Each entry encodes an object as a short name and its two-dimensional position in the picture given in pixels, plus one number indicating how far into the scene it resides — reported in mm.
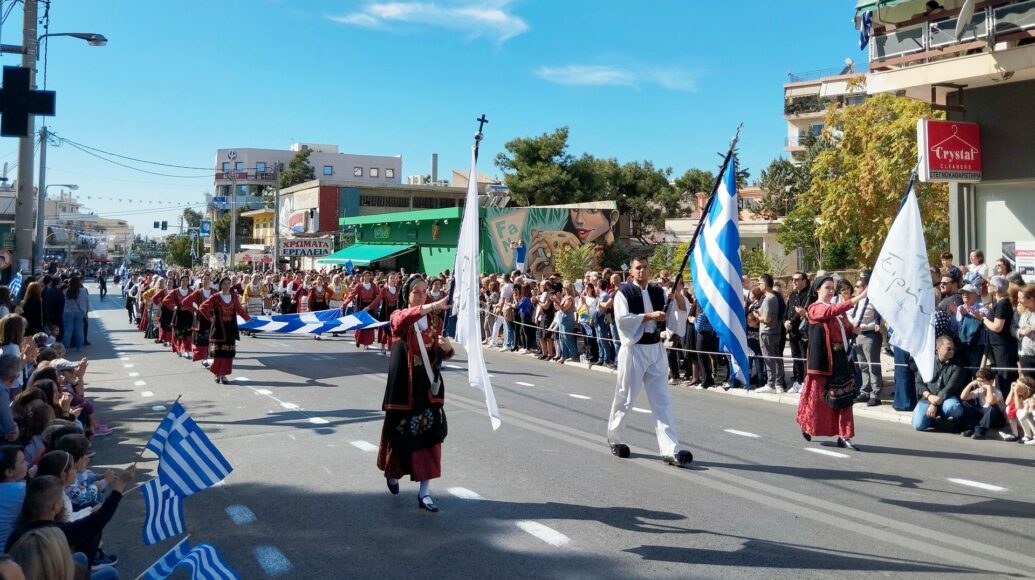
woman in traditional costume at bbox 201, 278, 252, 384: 14508
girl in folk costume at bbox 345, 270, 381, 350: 19906
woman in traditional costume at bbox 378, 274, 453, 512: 7000
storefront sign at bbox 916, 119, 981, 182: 16984
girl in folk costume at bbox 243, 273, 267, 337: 26127
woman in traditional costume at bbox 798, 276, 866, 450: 9219
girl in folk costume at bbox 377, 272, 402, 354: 19047
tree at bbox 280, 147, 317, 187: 78794
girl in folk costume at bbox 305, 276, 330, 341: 23859
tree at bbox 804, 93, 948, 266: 24031
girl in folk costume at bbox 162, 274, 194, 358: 17672
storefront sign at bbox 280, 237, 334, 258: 43750
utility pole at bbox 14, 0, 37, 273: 16219
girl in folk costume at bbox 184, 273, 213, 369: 15734
